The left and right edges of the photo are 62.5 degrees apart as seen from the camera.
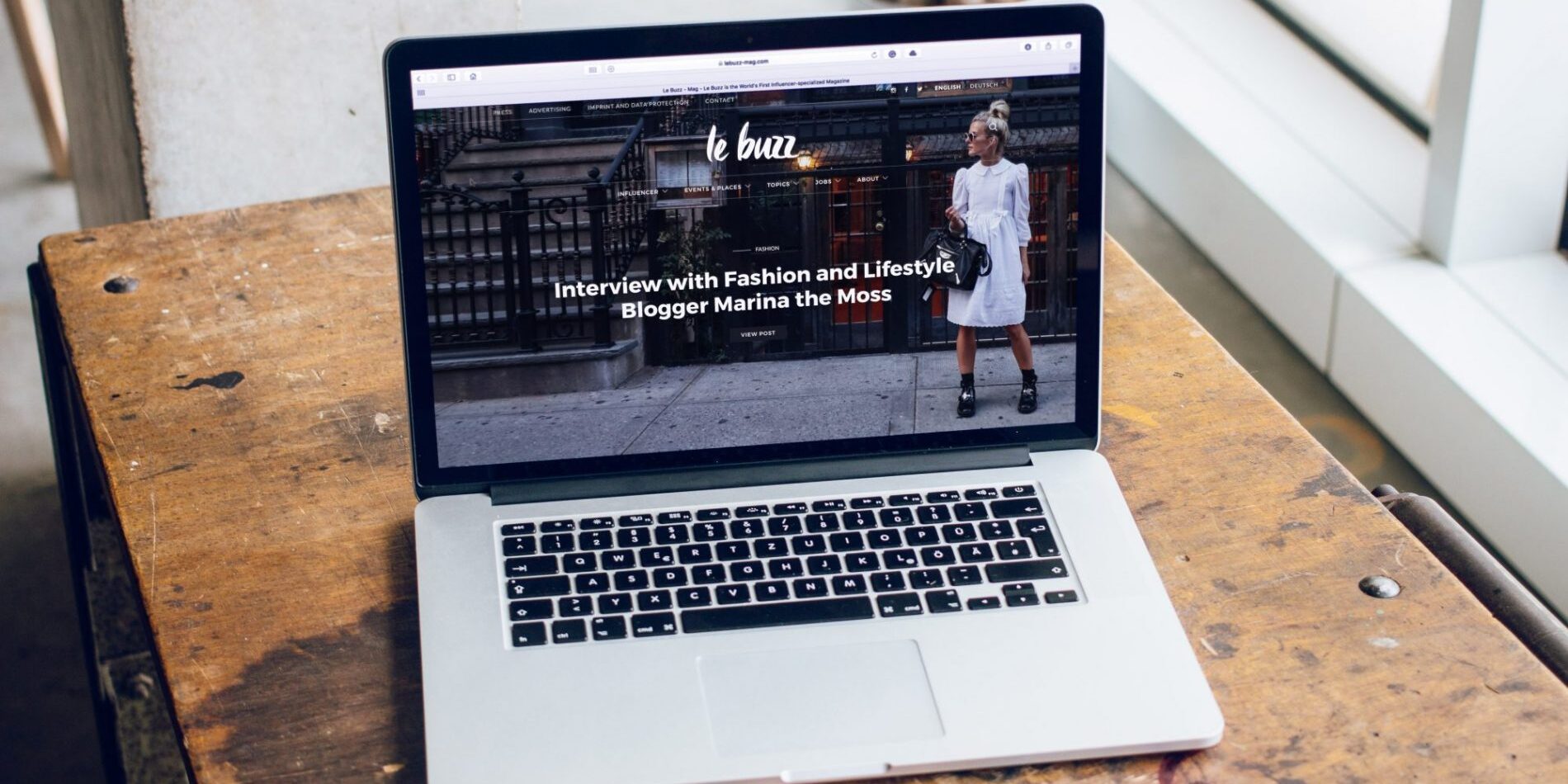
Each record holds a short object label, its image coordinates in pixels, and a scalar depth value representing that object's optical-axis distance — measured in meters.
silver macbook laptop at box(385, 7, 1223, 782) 0.78
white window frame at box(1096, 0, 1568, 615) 1.56
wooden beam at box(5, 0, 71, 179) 2.88
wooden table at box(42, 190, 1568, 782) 0.74
